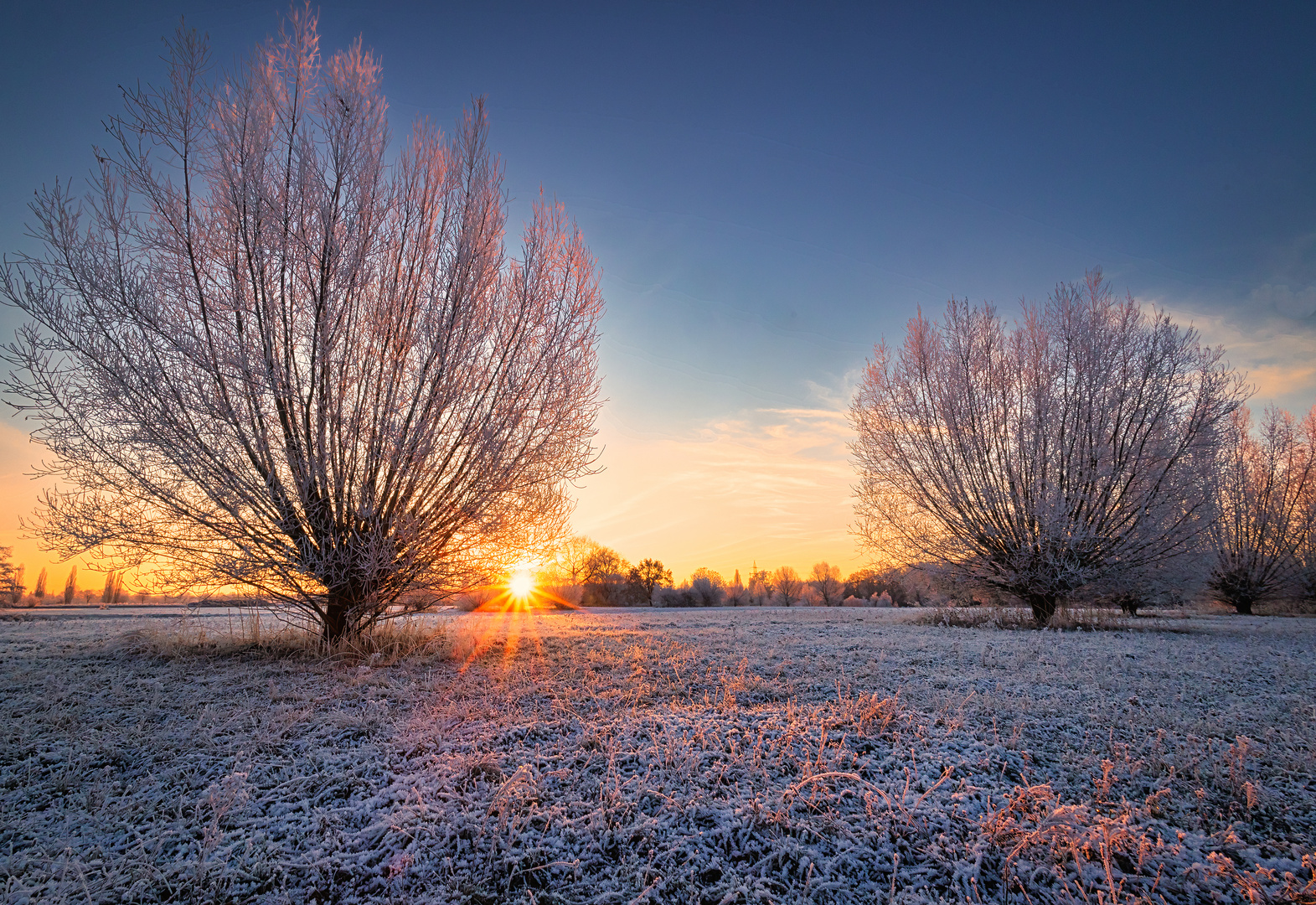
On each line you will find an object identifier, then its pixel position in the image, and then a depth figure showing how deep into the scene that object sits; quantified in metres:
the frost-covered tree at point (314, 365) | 4.88
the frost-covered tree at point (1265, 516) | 17.89
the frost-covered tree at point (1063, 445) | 10.40
